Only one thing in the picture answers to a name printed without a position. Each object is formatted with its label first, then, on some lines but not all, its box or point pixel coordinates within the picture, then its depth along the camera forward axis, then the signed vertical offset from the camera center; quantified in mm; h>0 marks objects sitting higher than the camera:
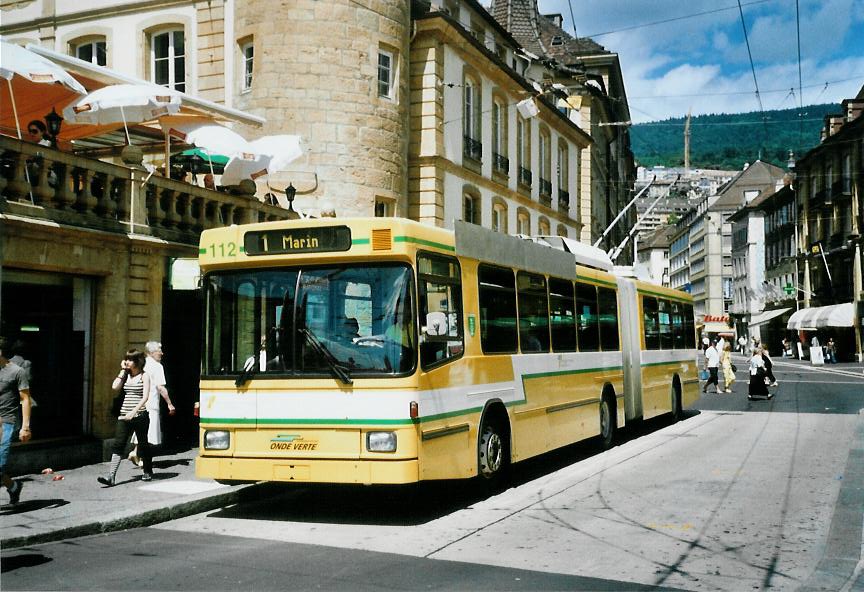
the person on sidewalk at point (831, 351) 60344 +1073
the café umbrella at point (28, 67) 11961 +4109
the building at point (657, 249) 164500 +21820
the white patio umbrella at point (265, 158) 17484 +4104
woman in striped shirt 11422 -451
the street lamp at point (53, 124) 13109 +3656
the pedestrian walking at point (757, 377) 26750 -234
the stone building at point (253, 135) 12977 +6383
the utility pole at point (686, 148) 189500 +44849
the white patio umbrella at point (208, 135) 16578 +4345
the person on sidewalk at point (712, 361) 30891 +279
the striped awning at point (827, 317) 59656 +3402
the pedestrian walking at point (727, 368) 31438 +44
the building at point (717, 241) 108562 +16242
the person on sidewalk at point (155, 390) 12039 -159
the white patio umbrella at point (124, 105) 14672 +4385
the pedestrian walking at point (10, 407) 9133 -256
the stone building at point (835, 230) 60000 +9627
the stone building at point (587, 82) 47219 +15369
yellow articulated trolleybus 8906 +221
